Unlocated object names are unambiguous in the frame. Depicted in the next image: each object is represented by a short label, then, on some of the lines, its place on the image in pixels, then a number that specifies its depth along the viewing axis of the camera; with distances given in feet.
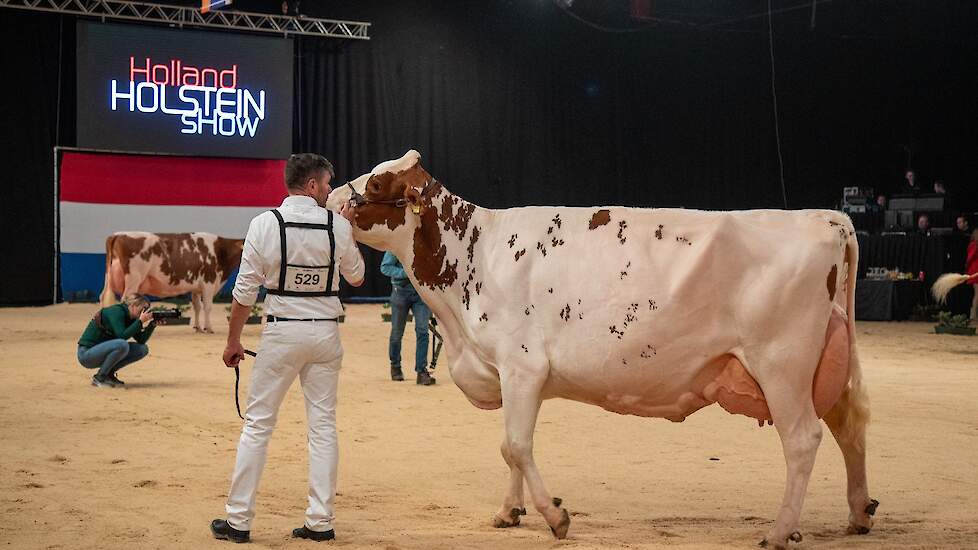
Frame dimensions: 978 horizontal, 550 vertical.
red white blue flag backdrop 70.69
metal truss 66.03
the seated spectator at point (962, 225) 67.36
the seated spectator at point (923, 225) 68.85
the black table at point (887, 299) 65.98
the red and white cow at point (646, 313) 16.71
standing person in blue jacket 36.68
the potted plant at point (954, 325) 57.11
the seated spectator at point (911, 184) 75.00
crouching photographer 34.04
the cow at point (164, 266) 53.57
